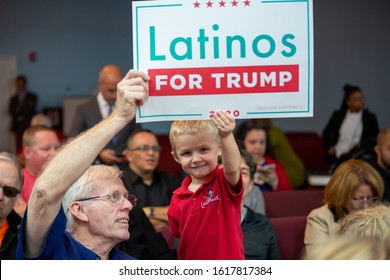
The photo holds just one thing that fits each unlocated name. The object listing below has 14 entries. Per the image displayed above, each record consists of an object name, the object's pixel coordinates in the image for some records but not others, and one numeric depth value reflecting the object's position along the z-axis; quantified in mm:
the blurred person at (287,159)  6562
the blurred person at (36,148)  4877
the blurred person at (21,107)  11828
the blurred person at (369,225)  2220
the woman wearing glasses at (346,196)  3928
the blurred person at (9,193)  3246
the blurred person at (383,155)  4862
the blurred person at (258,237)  3799
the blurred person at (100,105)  6449
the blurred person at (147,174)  5098
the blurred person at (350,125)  8078
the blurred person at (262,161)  5449
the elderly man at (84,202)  2221
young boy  2699
